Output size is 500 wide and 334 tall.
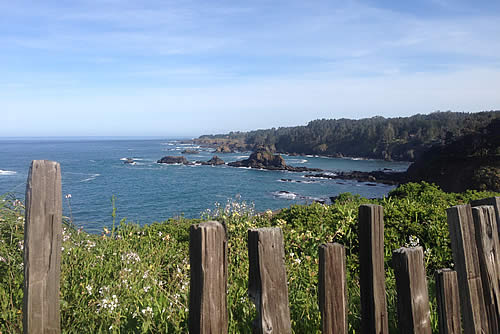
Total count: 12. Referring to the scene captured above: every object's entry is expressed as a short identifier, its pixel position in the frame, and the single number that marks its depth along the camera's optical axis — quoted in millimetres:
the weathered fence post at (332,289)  1987
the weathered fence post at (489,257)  2385
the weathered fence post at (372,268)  2066
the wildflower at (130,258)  4021
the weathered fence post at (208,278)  1766
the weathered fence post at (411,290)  2045
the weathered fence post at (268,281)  1824
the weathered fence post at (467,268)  2318
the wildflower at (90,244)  4224
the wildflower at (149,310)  2728
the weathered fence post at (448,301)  2166
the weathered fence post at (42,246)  1884
